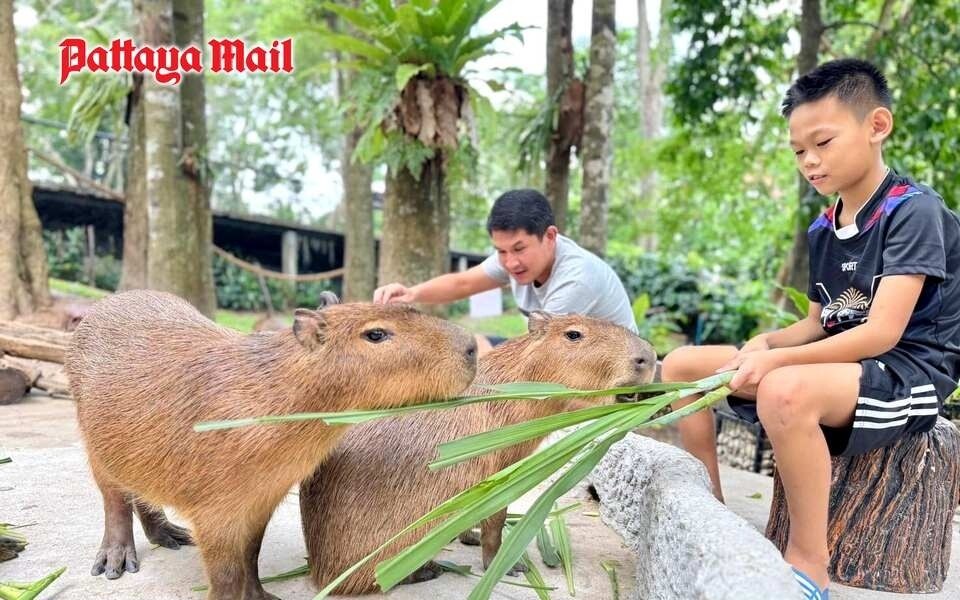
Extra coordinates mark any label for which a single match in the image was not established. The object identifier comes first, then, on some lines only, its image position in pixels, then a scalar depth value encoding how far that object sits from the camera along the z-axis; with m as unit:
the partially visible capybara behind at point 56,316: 6.21
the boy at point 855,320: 2.02
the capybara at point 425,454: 2.17
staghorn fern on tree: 4.86
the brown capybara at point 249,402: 1.92
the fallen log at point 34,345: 4.96
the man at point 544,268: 3.07
